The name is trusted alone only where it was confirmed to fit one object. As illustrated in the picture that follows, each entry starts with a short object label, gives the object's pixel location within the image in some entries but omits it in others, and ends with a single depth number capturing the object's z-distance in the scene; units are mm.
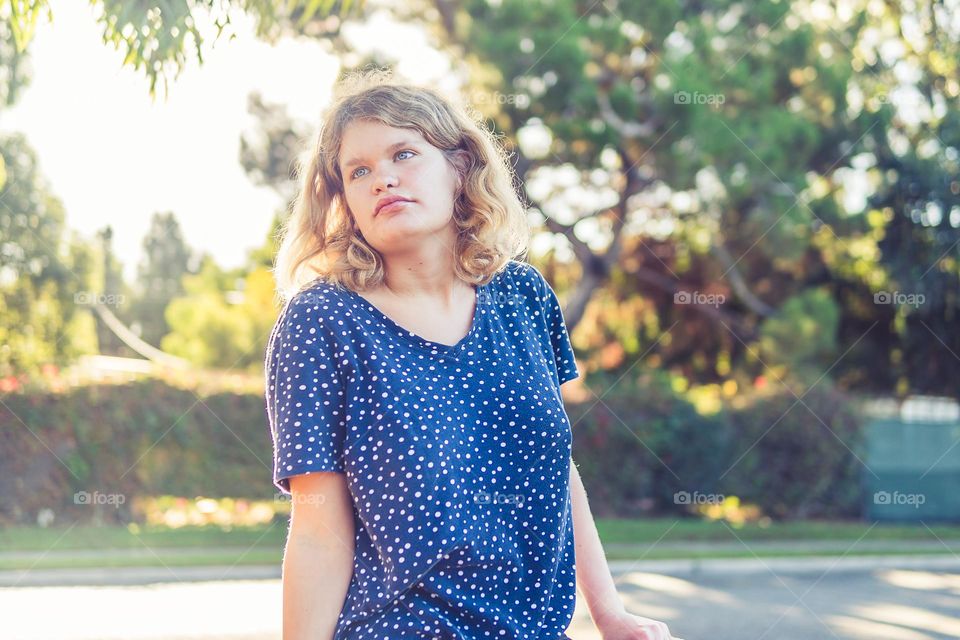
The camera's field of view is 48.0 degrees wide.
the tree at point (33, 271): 12938
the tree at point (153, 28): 2457
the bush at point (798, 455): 13383
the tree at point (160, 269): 16078
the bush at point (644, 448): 12812
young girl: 1536
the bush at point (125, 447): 11000
